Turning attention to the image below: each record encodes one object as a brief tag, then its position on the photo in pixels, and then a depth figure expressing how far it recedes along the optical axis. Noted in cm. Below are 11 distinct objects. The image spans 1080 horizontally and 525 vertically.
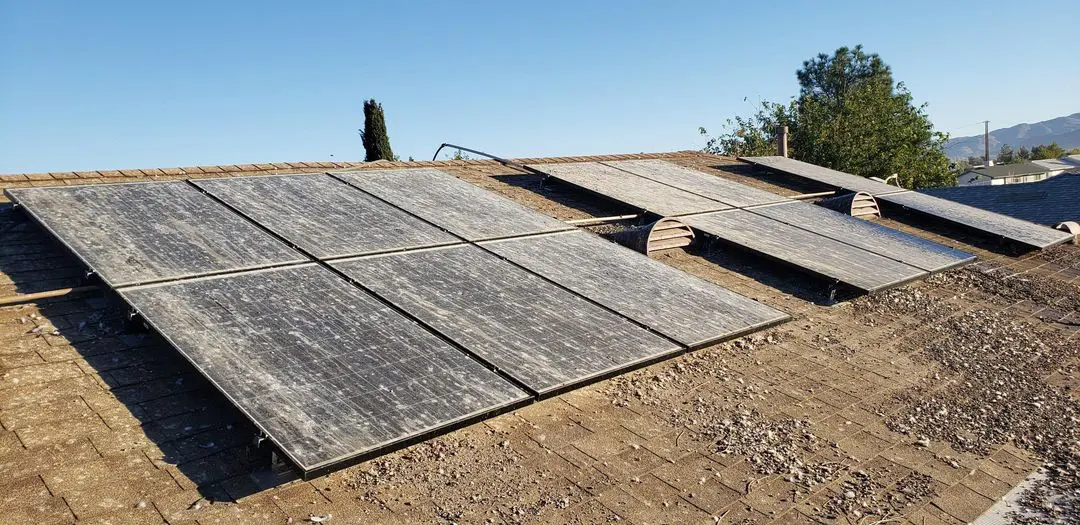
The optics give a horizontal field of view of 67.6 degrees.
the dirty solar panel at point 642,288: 859
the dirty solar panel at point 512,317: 688
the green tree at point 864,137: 5350
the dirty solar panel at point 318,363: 535
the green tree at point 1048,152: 12500
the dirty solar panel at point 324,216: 874
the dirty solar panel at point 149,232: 734
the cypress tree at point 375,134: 3741
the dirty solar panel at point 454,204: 1043
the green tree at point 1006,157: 12962
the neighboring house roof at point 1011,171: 9144
